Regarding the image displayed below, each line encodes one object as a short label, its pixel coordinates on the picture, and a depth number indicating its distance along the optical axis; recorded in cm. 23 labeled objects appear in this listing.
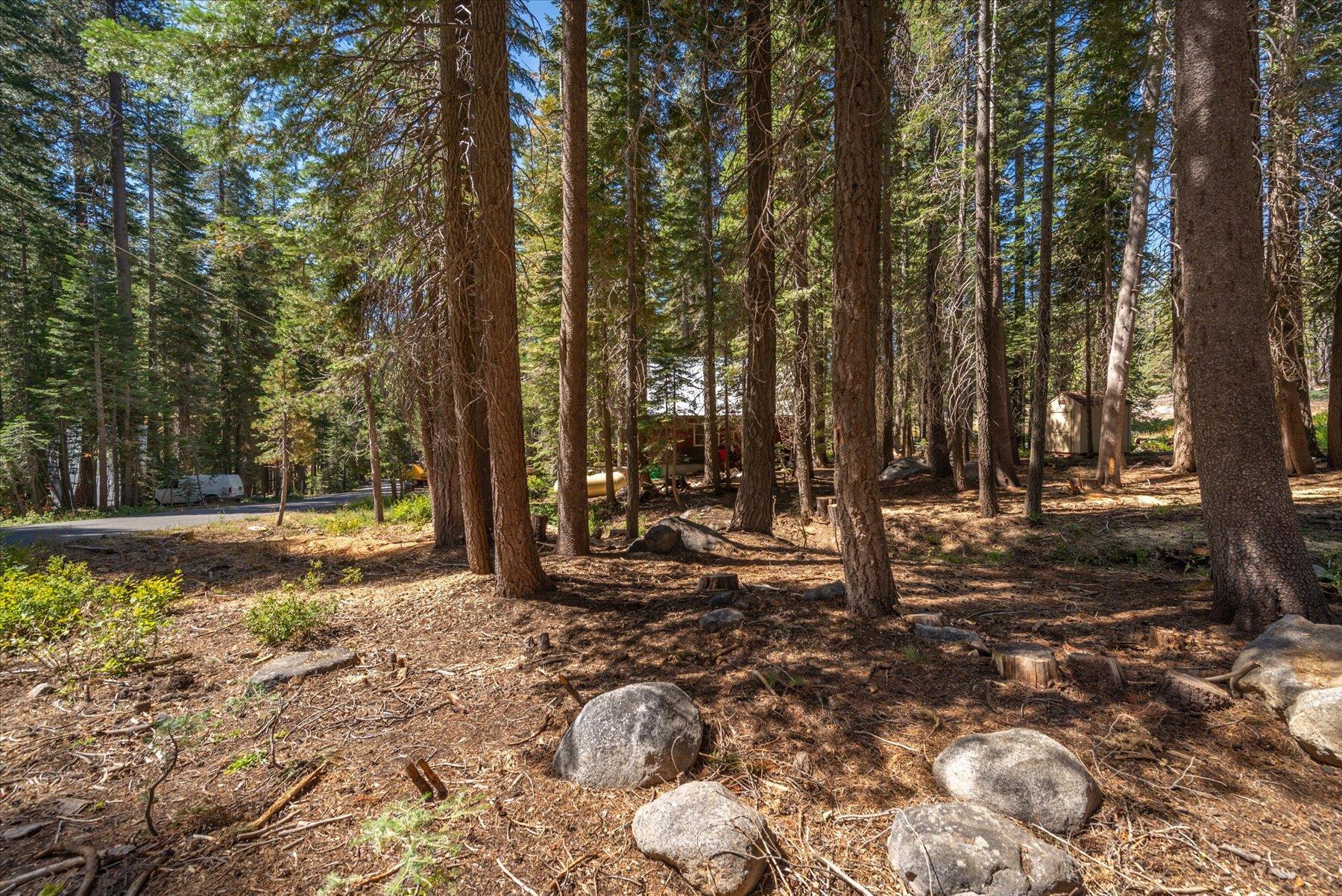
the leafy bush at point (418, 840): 218
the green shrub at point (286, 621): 501
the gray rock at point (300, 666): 420
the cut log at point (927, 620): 445
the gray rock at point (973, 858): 208
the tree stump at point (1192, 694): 317
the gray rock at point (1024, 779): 245
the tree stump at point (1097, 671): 351
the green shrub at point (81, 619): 469
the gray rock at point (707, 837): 220
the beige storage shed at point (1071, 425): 1947
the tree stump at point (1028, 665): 354
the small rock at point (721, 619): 483
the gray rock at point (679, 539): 842
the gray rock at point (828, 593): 532
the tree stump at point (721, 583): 594
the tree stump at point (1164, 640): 396
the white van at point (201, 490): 2425
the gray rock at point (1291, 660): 297
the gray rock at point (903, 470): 1719
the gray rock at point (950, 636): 406
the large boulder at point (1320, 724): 268
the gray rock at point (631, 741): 290
